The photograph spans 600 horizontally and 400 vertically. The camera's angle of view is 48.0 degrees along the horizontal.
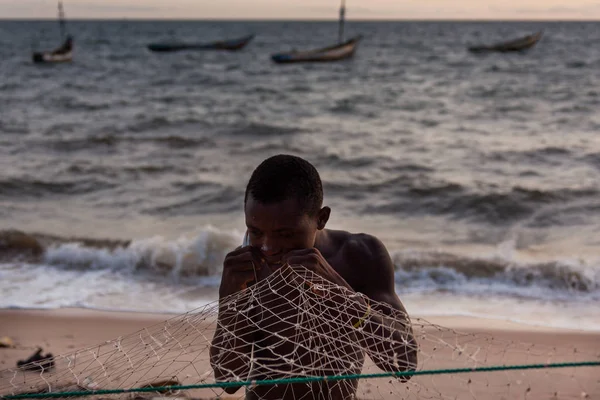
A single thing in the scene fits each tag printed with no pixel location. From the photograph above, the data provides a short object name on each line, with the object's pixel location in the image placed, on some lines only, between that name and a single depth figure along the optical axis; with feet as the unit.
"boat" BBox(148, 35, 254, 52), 160.19
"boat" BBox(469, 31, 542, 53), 156.46
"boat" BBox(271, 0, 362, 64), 129.18
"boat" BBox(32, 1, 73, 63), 129.18
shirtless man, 7.41
